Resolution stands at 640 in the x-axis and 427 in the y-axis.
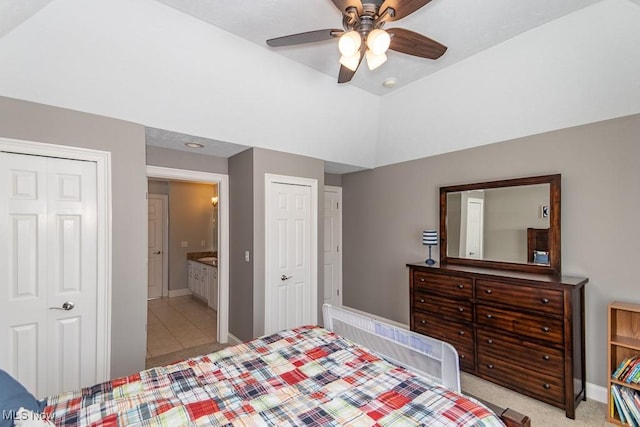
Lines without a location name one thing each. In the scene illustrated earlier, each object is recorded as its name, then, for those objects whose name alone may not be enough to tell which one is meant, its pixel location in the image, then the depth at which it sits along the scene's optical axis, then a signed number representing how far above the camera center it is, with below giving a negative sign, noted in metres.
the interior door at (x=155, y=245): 5.87 -0.60
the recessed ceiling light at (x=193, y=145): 3.21 +0.78
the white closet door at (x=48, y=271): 2.14 -0.43
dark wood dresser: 2.36 -1.02
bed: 1.24 -0.87
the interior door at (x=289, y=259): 3.51 -0.55
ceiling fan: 1.58 +1.07
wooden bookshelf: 2.23 -0.98
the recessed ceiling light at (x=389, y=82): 3.08 +1.41
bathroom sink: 5.13 -0.83
